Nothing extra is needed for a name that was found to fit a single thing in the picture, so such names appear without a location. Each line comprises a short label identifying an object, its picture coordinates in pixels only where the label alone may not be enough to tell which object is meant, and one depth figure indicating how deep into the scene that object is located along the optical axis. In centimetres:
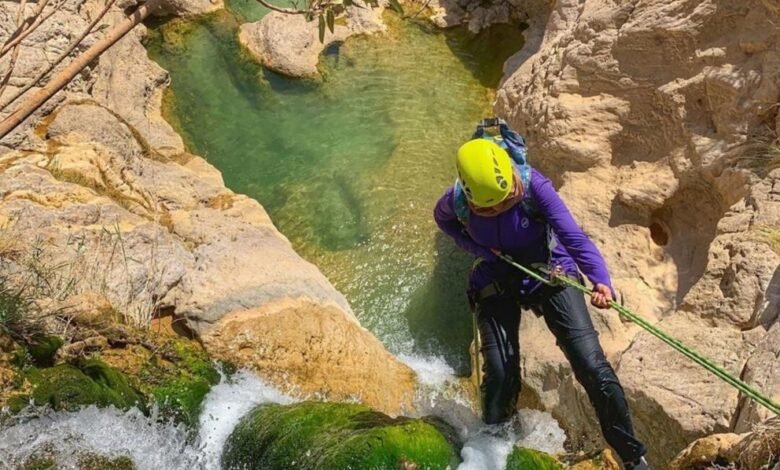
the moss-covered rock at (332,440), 381
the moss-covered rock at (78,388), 415
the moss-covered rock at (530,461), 402
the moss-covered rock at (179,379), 472
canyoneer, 387
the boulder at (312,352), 528
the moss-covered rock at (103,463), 400
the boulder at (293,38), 875
